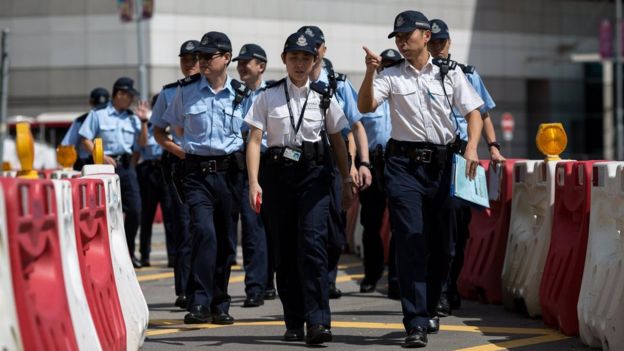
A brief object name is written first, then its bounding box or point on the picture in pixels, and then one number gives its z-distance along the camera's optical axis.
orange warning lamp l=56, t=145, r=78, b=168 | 14.42
